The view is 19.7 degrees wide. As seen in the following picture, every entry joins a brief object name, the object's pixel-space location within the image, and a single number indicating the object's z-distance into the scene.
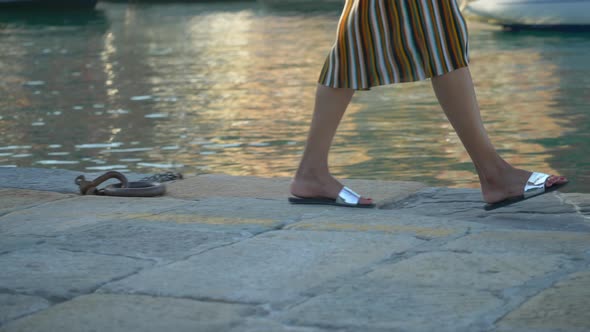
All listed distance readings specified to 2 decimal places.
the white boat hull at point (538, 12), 25.53
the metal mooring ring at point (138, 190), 6.66
